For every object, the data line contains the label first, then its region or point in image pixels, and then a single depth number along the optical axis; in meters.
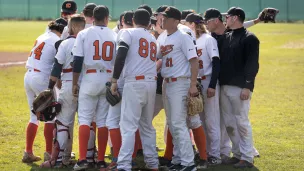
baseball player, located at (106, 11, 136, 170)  14.95
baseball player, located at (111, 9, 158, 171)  14.45
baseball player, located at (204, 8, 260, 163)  16.37
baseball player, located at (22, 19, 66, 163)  16.27
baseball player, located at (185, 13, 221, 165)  16.12
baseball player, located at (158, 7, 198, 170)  14.82
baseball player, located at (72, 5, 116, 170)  14.79
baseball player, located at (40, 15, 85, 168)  15.40
